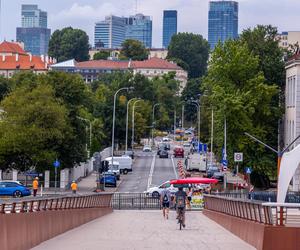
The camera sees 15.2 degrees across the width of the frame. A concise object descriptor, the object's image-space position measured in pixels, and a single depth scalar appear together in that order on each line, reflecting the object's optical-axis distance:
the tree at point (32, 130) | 84.50
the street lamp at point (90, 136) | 115.45
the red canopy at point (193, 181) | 66.46
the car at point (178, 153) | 150.88
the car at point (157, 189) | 74.00
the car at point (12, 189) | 70.56
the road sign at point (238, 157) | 77.64
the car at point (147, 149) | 163.68
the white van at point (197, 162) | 115.69
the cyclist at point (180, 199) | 40.88
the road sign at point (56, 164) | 81.08
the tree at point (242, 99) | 89.50
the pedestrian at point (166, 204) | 52.49
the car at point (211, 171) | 102.21
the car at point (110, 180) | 93.56
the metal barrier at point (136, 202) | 68.50
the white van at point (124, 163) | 113.41
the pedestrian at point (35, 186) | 67.88
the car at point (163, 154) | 148.12
